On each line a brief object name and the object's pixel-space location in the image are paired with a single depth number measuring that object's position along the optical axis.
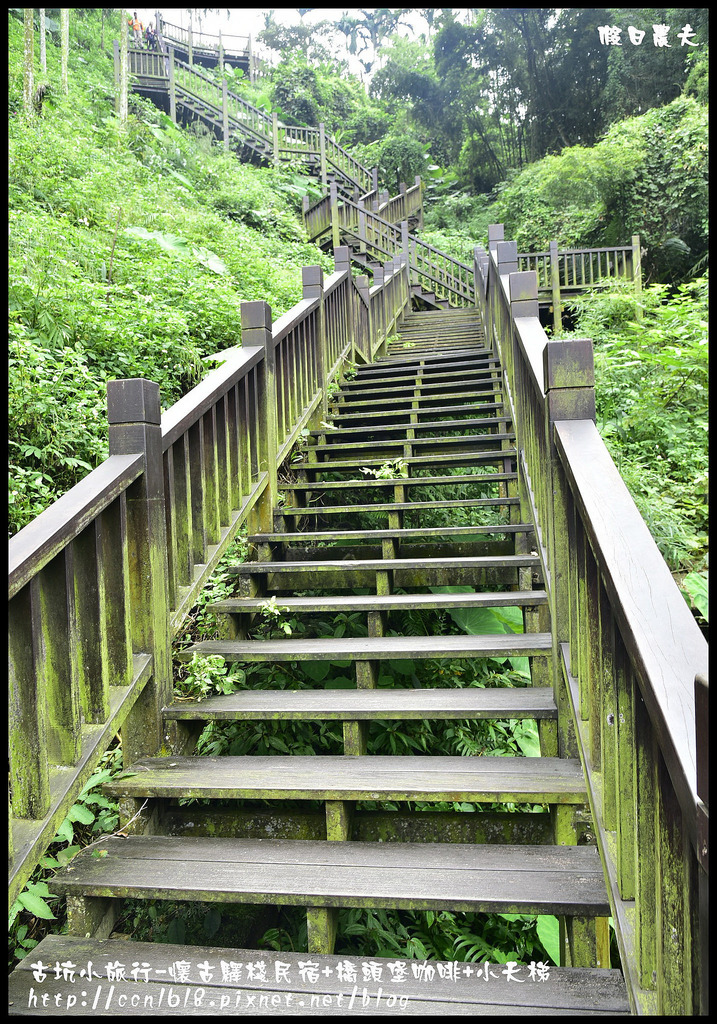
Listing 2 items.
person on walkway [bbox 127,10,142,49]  17.88
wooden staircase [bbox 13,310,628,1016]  1.47
